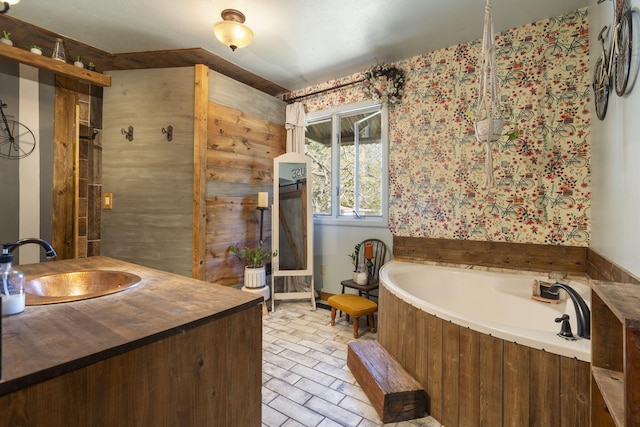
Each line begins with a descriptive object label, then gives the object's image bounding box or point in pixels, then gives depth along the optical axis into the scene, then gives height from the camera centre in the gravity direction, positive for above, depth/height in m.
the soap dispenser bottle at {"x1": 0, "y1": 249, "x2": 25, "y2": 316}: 0.94 -0.25
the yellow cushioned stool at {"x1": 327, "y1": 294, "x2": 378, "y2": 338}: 2.77 -0.88
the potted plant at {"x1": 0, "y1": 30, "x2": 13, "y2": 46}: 2.39 +1.36
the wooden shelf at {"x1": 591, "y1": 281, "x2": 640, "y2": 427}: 0.71 -0.40
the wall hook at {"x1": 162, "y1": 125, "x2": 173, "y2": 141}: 3.03 +0.79
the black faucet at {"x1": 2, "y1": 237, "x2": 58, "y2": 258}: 1.16 -0.15
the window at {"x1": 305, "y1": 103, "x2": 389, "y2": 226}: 3.45 +0.60
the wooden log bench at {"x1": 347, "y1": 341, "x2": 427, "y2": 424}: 1.72 -1.03
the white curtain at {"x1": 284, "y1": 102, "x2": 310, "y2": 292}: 3.78 +0.99
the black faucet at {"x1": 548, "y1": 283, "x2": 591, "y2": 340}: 1.37 -0.47
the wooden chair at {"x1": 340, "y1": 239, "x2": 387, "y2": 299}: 3.23 -0.53
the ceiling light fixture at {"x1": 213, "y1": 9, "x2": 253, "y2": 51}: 2.27 +1.36
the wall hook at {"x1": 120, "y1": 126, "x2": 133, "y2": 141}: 3.07 +0.77
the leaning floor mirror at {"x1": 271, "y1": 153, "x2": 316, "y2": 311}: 3.58 -0.08
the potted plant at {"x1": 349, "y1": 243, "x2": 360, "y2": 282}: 3.21 -0.54
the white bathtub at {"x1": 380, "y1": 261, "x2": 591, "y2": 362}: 1.72 -0.63
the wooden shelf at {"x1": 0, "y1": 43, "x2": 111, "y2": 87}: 2.38 +1.23
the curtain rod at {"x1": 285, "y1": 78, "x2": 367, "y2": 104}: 3.45 +1.48
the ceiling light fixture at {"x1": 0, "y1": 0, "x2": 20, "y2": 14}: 1.71 +1.20
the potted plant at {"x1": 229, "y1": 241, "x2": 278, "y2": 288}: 3.23 -0.58
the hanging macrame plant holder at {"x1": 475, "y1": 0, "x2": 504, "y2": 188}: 1.78 +0.70
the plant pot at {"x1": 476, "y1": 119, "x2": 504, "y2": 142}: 1.94 +0.54
